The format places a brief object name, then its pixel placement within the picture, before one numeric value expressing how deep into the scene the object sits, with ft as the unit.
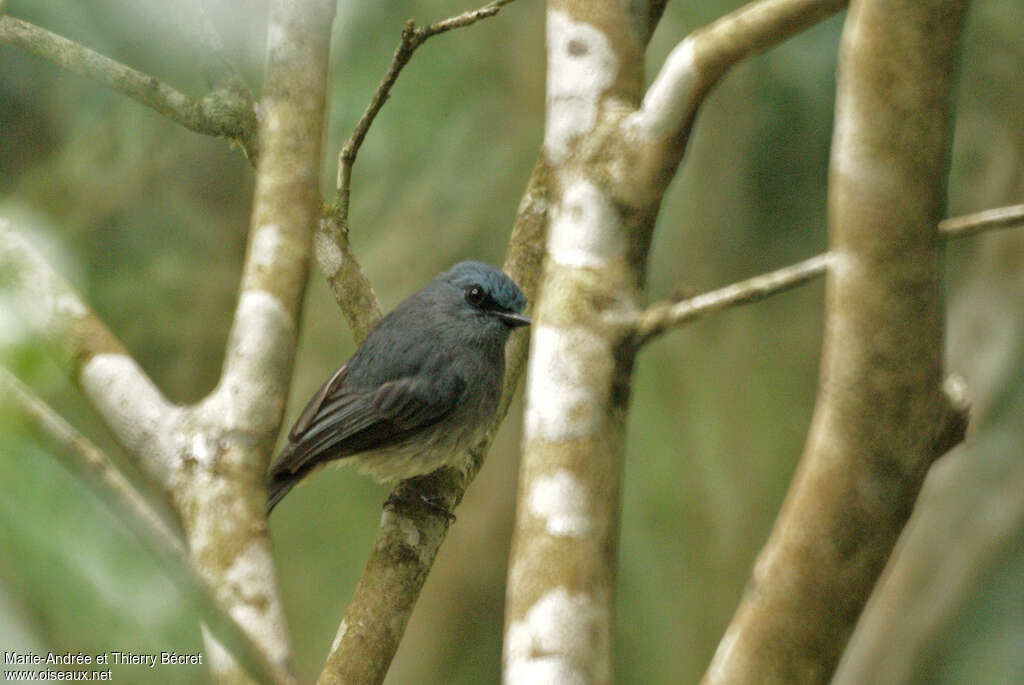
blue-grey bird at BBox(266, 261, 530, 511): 23.17
